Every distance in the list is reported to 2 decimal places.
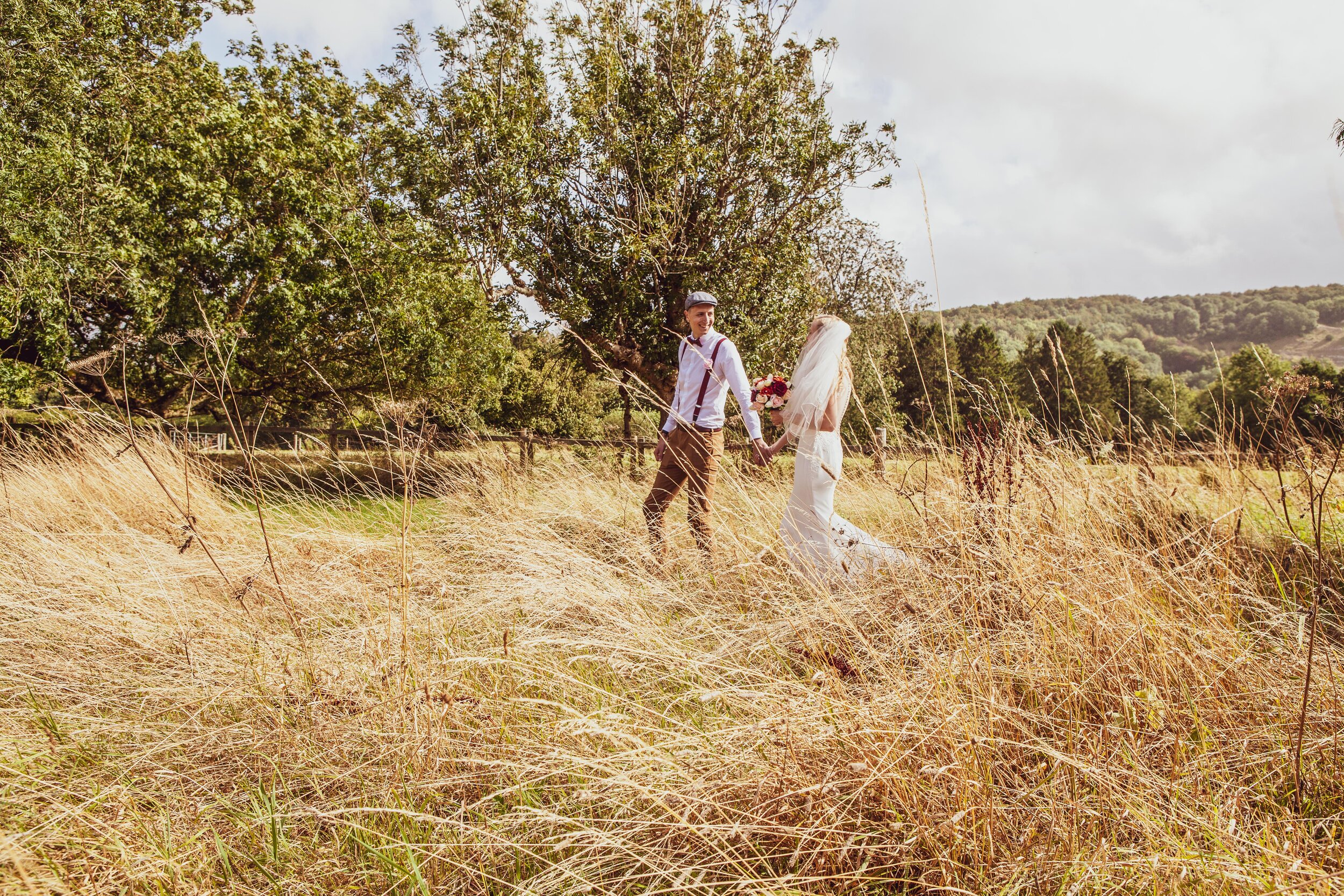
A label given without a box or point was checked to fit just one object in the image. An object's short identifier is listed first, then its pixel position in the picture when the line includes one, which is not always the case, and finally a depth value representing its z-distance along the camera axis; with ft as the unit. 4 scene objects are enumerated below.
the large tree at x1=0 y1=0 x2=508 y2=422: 31.91
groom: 14.19
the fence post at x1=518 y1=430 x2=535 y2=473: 23.30
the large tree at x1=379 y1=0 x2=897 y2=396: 36.99
